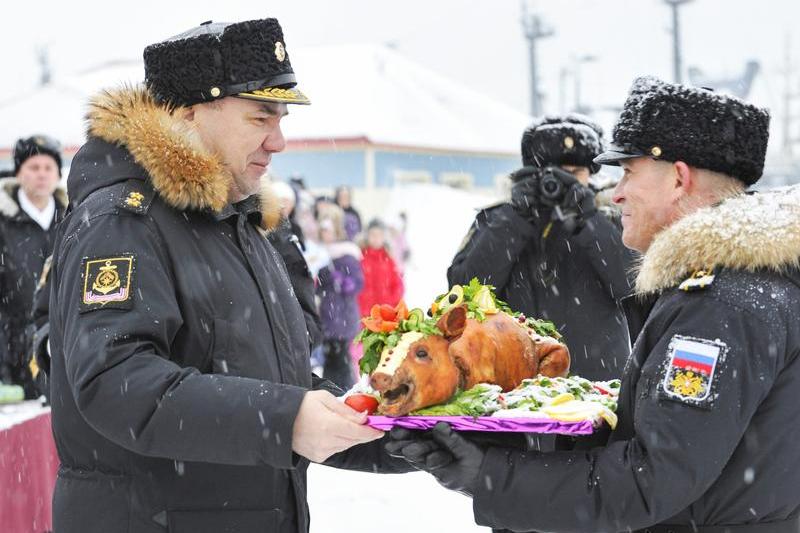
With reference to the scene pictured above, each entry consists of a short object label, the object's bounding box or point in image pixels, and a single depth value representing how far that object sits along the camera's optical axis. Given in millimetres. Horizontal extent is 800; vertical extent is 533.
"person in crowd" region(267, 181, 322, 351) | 4695
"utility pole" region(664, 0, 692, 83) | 24516
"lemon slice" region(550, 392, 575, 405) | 2402
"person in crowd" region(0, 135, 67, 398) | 6238
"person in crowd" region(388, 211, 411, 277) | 19594
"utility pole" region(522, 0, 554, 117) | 30953
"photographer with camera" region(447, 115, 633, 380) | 4301
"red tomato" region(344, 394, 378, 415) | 2347
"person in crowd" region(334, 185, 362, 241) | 12977
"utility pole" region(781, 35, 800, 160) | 45125
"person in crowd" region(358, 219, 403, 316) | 10367
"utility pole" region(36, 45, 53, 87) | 53844
